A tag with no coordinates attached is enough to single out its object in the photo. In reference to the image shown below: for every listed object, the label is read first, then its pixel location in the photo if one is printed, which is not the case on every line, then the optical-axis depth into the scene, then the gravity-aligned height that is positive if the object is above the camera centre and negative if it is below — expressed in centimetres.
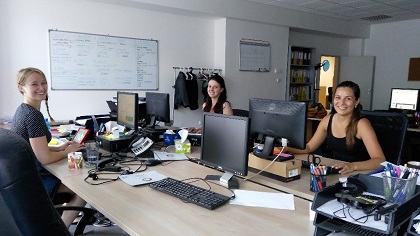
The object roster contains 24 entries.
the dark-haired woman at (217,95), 358 -17
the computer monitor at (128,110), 249 -26
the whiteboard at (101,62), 428 +22
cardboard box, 183 -51
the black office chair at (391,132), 233 -36
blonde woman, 201 -32
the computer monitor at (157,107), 312 -28
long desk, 125 -57
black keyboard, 148 -55
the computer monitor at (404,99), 515 -24
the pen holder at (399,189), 122 -40
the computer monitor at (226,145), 165 -35
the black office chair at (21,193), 79 -30
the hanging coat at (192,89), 518 -16
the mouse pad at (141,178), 177 -56
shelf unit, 682 +15
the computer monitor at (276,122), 191 -25
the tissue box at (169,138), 278 -51
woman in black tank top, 224 -35
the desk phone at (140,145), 238 -50
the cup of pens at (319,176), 162 -47
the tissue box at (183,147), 248 -52
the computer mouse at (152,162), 214 -56
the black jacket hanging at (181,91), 509 -19
